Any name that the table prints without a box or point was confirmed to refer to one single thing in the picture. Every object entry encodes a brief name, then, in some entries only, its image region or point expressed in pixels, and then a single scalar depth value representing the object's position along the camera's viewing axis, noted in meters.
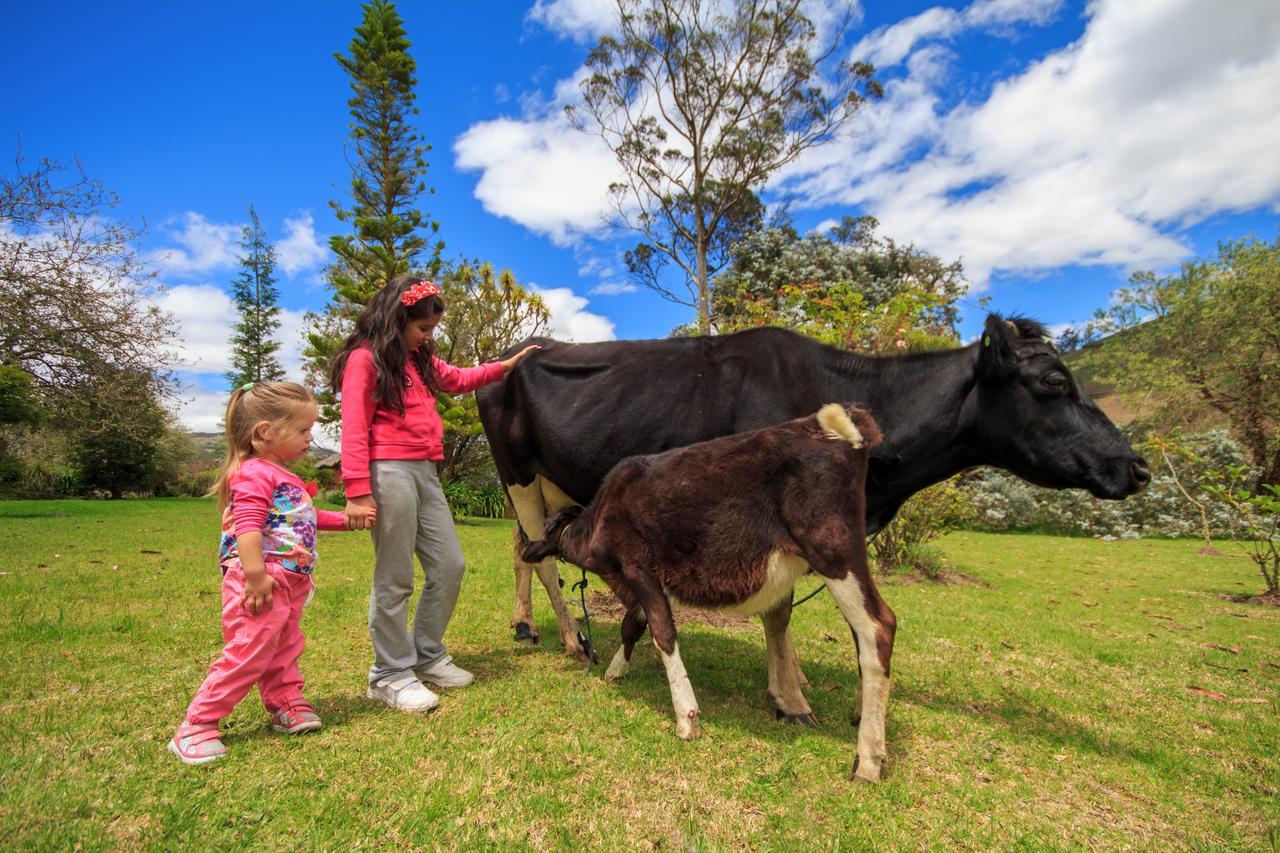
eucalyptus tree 24.05
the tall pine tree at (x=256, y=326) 37.28
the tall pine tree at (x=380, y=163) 18.88
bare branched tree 13.09
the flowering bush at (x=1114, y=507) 18.84
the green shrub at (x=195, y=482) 30.30
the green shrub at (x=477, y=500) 19.98
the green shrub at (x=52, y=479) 26.25
